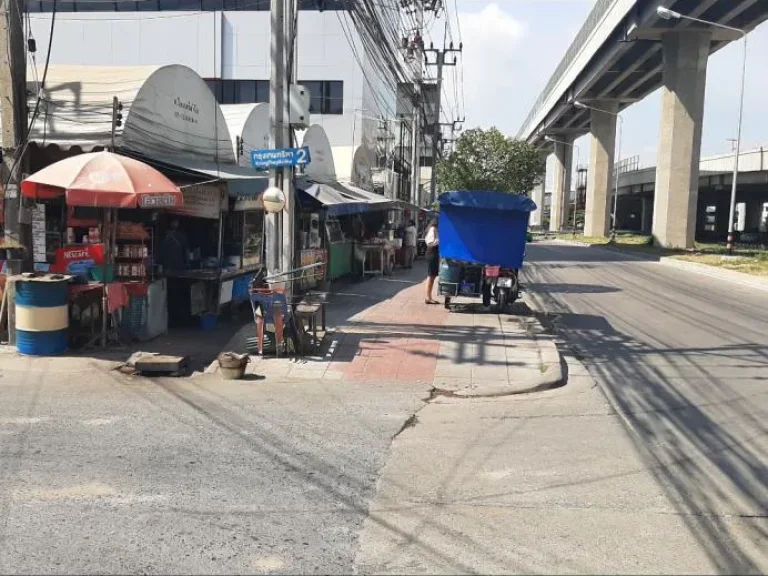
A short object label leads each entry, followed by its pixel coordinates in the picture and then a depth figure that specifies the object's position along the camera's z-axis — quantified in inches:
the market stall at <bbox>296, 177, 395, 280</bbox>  588.4
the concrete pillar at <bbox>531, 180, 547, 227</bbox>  4350.1
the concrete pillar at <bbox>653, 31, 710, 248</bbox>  1520.7
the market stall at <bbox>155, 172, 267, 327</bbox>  443.5
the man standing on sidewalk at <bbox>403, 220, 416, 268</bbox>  949.8
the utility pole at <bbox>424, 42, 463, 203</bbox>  1445.6
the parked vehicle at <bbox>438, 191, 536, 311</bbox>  532.4
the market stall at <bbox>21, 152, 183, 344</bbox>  342.6
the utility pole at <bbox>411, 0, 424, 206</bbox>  1113.4
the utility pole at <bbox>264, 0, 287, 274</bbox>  390.3
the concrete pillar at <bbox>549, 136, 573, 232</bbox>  3506.4
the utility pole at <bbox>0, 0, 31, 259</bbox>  370.6
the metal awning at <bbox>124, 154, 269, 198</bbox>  422.8
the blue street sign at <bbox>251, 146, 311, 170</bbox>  384.2
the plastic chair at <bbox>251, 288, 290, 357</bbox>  359.3
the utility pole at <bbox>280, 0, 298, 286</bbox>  397.7
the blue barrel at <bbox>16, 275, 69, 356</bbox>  347.6
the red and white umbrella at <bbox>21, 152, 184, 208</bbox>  338.6
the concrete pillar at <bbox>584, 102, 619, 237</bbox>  2463.1
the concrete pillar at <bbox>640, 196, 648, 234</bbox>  3794.3
